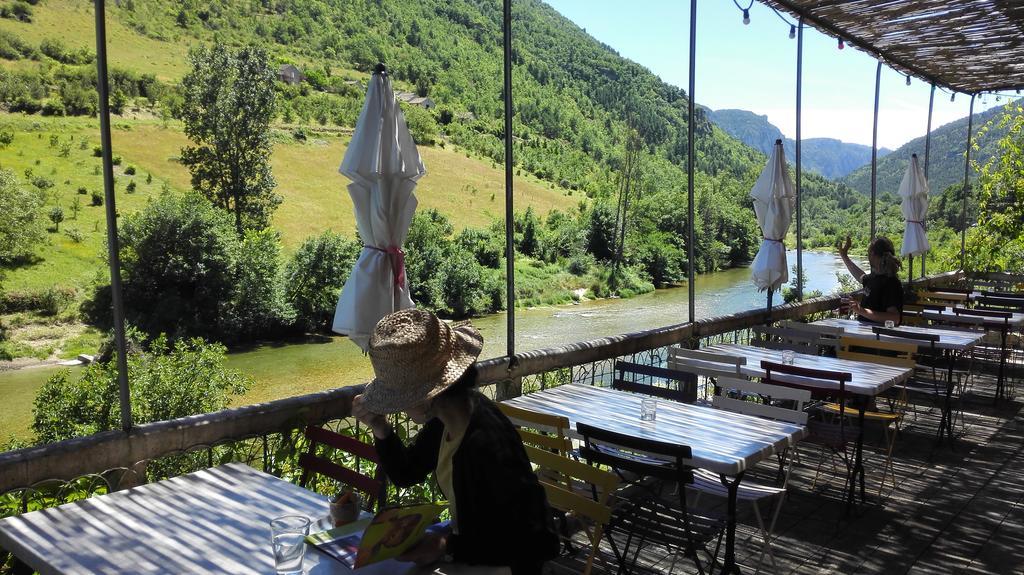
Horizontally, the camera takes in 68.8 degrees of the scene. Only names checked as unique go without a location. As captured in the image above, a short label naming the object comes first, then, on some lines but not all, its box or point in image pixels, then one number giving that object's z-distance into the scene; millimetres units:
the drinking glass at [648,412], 3477
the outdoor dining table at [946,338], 5445
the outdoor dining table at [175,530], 1917
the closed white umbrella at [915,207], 9914
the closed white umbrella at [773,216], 6738
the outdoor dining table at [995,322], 6730
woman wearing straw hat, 1906
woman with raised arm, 6531
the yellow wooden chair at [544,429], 2889
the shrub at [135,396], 15258
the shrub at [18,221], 49594
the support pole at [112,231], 2818
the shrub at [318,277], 46406
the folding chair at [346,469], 2537
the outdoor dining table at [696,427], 2945
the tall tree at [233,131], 58250
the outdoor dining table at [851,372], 4125
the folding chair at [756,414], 3227
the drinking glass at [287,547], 1836
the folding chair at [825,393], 4039
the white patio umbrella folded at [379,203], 3672
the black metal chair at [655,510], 2697
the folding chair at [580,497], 2328
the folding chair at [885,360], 4637
